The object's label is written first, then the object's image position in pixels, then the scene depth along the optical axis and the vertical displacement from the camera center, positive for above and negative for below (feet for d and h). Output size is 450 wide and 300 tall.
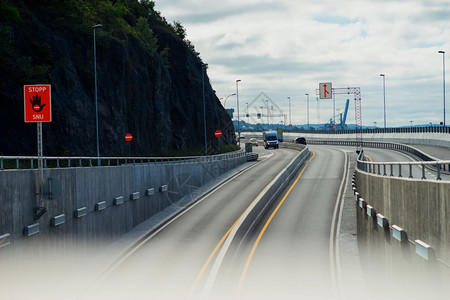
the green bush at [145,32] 251.80 +46.01
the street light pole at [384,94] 362.94 +20.49
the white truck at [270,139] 355.05 -6.85
